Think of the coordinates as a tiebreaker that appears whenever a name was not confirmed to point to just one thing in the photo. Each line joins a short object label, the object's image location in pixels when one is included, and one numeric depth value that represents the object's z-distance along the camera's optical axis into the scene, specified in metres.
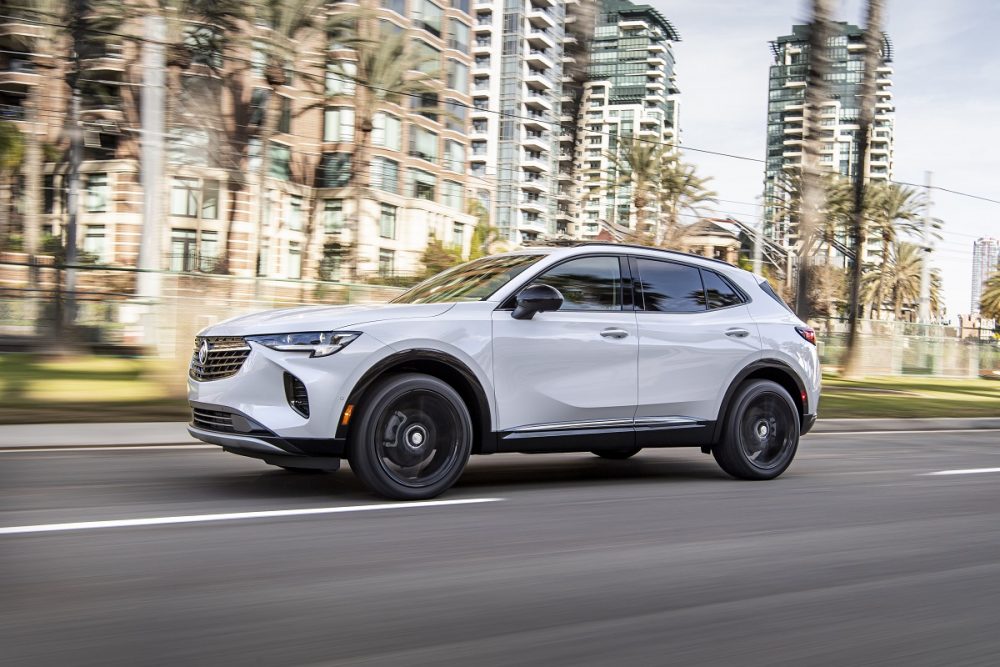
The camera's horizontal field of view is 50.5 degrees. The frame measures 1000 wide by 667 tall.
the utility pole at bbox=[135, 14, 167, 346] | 16.30
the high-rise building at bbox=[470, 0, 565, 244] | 98.50
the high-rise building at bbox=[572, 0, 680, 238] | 147.38
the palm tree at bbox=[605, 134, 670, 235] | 61.69
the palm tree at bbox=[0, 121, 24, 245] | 34.03
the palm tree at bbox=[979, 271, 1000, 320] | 81.24
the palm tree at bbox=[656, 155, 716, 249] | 60.06
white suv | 5.90
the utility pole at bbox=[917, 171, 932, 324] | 56.72
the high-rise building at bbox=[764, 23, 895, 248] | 146.15
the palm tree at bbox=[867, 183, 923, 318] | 64.88
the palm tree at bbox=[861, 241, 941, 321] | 91.94
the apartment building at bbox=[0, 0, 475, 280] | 28.28
